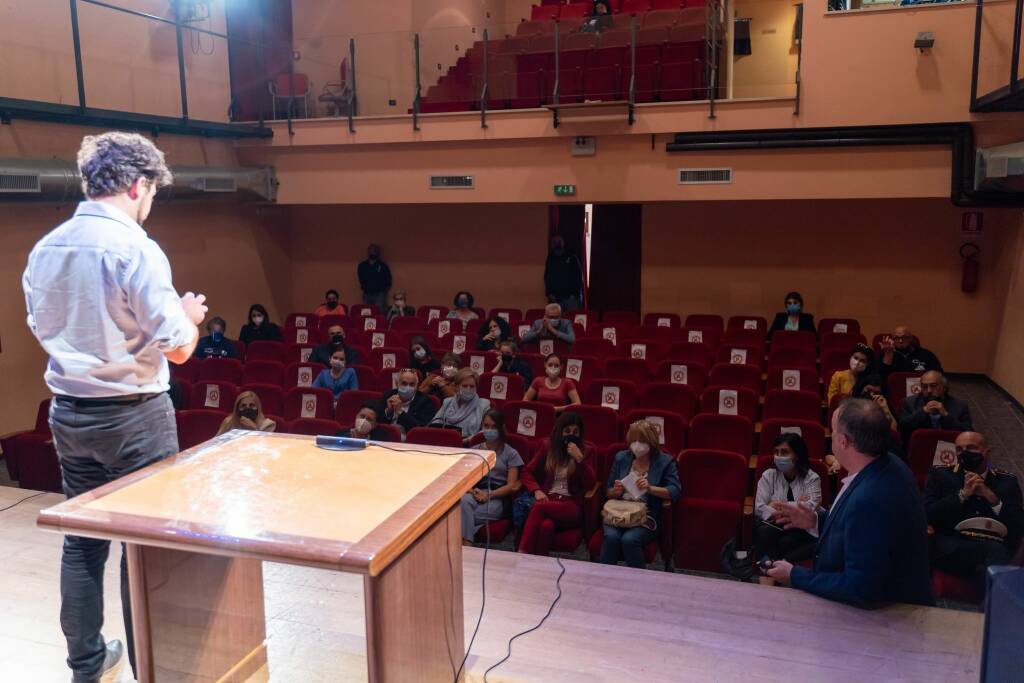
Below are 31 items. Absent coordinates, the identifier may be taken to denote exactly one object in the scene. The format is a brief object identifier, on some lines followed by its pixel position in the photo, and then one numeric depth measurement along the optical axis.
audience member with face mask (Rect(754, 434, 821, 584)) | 4.25
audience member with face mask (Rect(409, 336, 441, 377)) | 7.28
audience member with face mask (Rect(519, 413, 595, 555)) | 4.47
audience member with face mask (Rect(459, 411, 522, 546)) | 4.67
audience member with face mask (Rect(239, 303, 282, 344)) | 9.20
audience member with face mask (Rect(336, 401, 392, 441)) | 5.25
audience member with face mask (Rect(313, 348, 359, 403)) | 6.91
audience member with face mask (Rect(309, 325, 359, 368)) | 7.86
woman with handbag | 4.27
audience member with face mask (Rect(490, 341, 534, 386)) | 7.08
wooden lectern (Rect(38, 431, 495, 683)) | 1.74
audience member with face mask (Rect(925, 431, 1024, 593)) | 3.85
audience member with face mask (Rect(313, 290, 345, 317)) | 10.27
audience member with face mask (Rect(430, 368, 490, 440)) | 5.80
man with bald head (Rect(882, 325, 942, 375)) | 6.88
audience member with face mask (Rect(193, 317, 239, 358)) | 8.33
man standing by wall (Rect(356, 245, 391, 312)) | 11.52
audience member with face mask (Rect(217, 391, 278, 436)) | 5.53
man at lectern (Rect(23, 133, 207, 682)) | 1.99
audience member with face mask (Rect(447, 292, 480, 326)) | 9.51
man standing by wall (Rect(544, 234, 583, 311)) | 10.70
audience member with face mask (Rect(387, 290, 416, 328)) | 10.31
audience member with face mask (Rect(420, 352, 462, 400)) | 6.53
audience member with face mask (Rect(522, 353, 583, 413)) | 6.39
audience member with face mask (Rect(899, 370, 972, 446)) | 5.47
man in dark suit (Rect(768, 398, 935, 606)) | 2.62
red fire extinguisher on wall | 9.36
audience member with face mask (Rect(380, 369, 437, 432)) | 6.02
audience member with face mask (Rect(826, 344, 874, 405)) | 6.35
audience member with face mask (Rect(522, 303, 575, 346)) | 8.03
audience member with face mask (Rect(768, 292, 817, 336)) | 8.84
